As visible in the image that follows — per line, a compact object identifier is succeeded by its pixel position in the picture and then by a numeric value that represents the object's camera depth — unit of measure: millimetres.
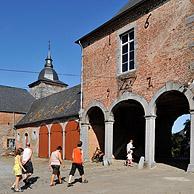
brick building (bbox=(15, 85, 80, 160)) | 23750
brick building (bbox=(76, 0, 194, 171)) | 14078
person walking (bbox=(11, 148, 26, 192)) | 10308
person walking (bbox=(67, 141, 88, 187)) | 10805
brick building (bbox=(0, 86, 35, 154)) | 34750
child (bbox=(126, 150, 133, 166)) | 16516
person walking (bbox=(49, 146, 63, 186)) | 10969
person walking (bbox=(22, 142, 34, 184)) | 11252
